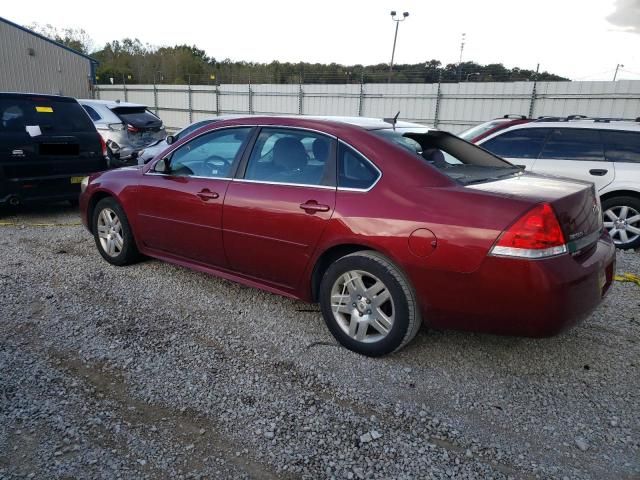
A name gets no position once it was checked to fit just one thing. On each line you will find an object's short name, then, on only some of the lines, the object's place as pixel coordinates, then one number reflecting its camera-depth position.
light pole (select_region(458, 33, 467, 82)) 16.30
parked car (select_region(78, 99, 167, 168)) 9.59
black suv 6.12
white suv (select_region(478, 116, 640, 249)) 5.93
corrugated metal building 24.17
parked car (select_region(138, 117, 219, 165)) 8.94
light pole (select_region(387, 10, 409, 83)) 28.52
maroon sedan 2.67
